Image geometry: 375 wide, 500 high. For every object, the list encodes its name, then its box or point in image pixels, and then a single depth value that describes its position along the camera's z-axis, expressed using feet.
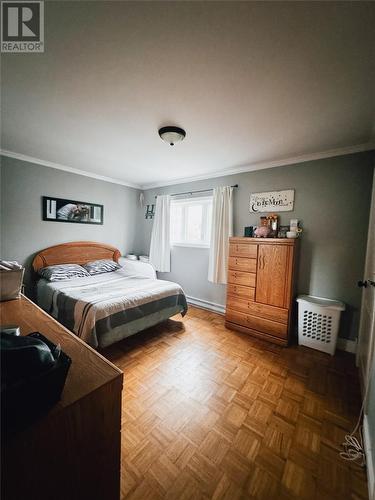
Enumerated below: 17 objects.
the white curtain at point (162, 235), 13.37
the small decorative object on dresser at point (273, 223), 9.14
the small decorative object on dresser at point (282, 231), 9.11
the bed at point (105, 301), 6.72
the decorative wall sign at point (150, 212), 14.67
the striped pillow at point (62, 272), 9.67
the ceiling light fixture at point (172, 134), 6.56
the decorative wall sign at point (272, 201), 9.05
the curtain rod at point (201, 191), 11.39
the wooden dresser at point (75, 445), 1.65
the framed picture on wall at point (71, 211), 10.84
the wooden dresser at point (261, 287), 8.01
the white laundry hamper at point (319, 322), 7.47
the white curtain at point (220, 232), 10.66
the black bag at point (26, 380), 1.54
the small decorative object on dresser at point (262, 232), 9.00
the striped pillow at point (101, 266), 11.60
